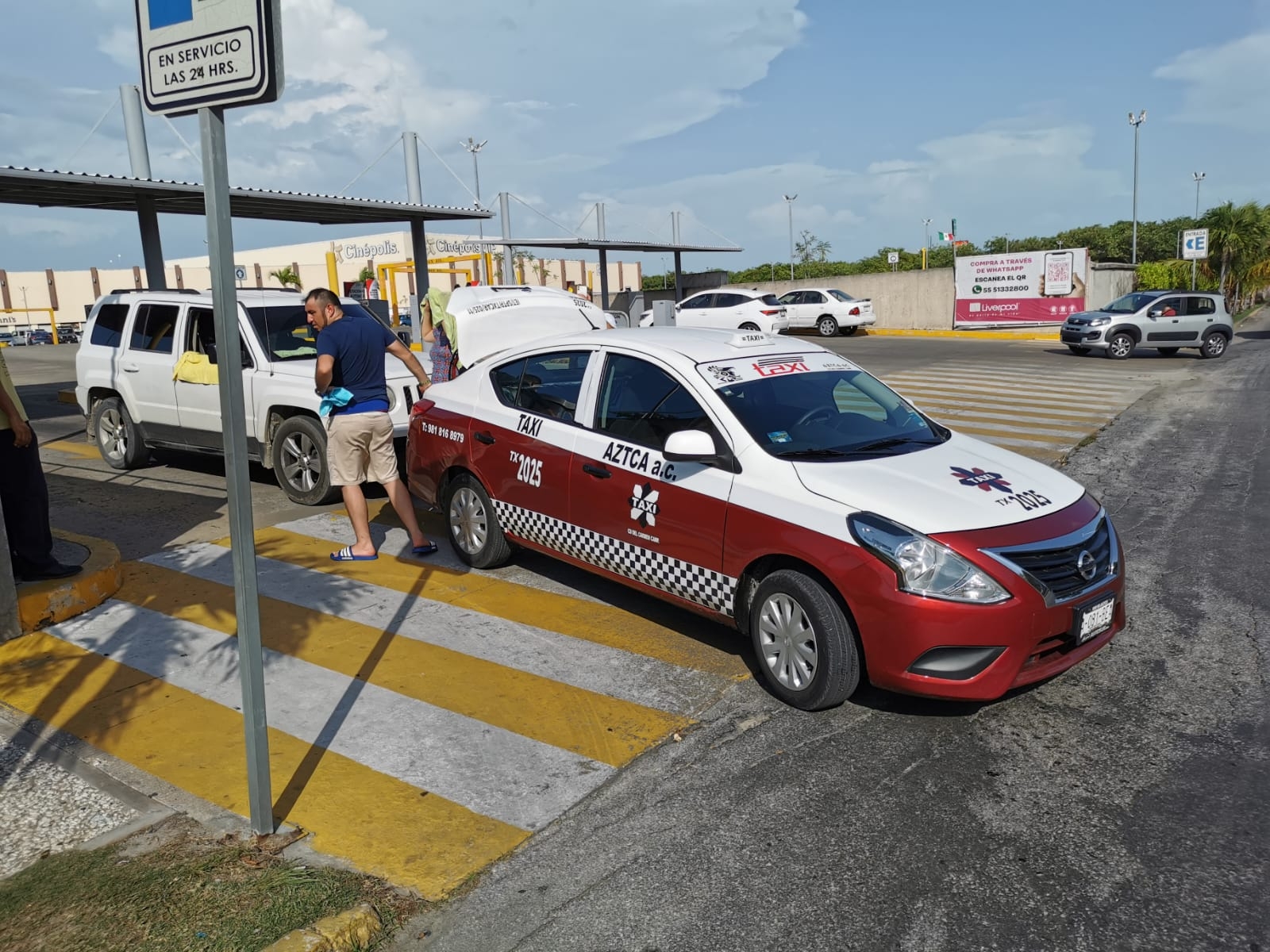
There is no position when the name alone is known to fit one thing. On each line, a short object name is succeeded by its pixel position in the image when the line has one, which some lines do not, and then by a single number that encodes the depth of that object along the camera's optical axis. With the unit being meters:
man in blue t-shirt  6.85
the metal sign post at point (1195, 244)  31.19
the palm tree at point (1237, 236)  43.62
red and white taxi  4.29
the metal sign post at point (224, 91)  3.08
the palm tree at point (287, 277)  58.34
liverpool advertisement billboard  30.92
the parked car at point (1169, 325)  23.31
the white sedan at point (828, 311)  32.00
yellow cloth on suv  9.26
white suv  8.71
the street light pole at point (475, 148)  50.95
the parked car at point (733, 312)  29.33
